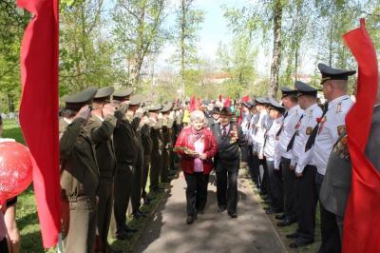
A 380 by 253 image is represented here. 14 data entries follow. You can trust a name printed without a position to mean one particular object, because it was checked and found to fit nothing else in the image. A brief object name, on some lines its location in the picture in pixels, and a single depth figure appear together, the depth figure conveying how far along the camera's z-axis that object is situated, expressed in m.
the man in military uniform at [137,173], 7.00
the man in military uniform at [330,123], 4.49
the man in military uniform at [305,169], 5.57
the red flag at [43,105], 2.13
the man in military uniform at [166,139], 10.47
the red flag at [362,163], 2.79
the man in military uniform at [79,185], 3.88
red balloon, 2.74
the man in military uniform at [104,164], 4.90
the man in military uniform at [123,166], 6.11
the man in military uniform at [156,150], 9.24
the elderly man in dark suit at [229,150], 7.27
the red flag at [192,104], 15.55
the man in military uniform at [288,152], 6.55
